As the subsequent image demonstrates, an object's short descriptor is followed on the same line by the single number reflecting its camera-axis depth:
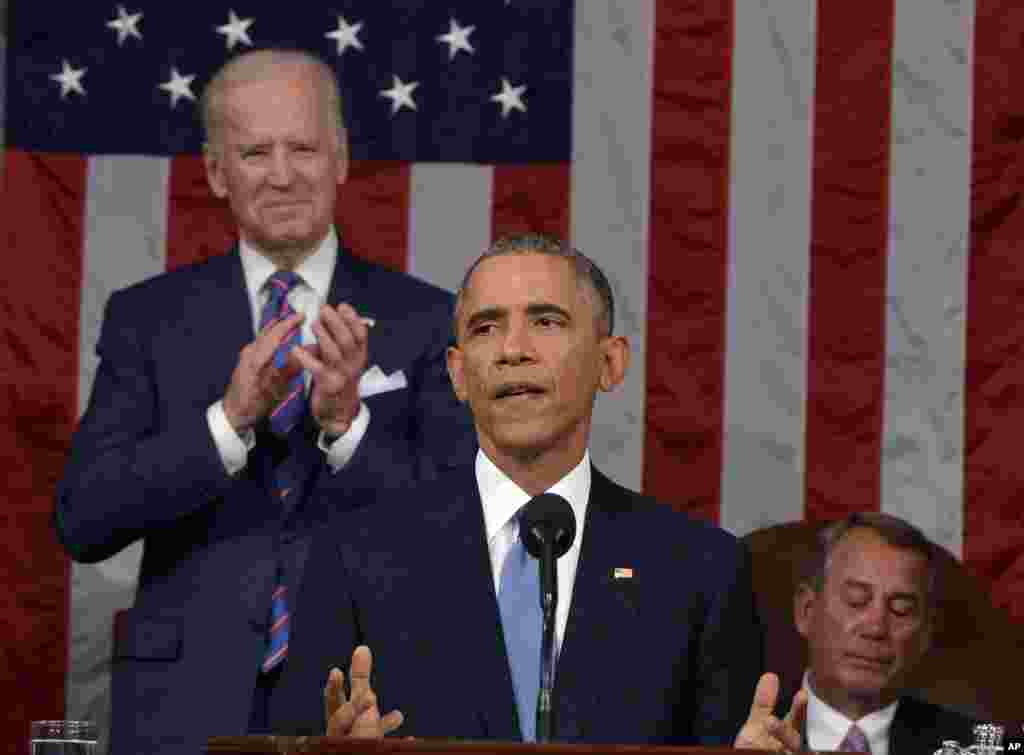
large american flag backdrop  10.41
